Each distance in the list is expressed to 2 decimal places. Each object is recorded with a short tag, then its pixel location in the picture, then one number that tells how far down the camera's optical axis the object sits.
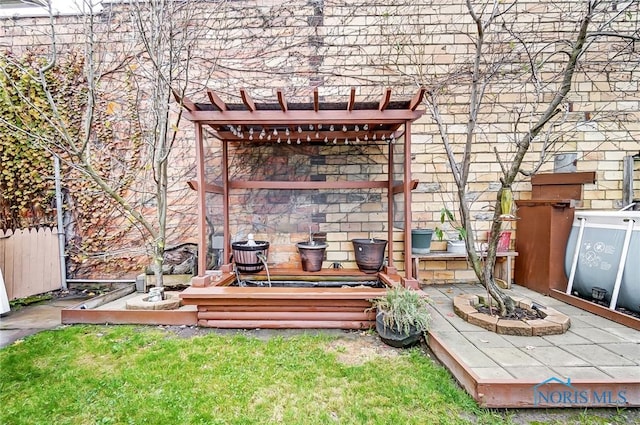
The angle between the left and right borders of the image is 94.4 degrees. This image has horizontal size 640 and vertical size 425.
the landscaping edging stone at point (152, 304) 3.15
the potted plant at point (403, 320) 2.52
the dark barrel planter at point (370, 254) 3.64
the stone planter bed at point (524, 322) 2.46
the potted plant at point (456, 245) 4.00
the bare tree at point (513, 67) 4.11
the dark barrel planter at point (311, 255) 3.72
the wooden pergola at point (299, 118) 3.02
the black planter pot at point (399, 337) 2.53
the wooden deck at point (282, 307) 2.91
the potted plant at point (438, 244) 4.18
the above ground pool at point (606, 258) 2.77
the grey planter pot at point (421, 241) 3.91
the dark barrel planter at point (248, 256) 3.66
